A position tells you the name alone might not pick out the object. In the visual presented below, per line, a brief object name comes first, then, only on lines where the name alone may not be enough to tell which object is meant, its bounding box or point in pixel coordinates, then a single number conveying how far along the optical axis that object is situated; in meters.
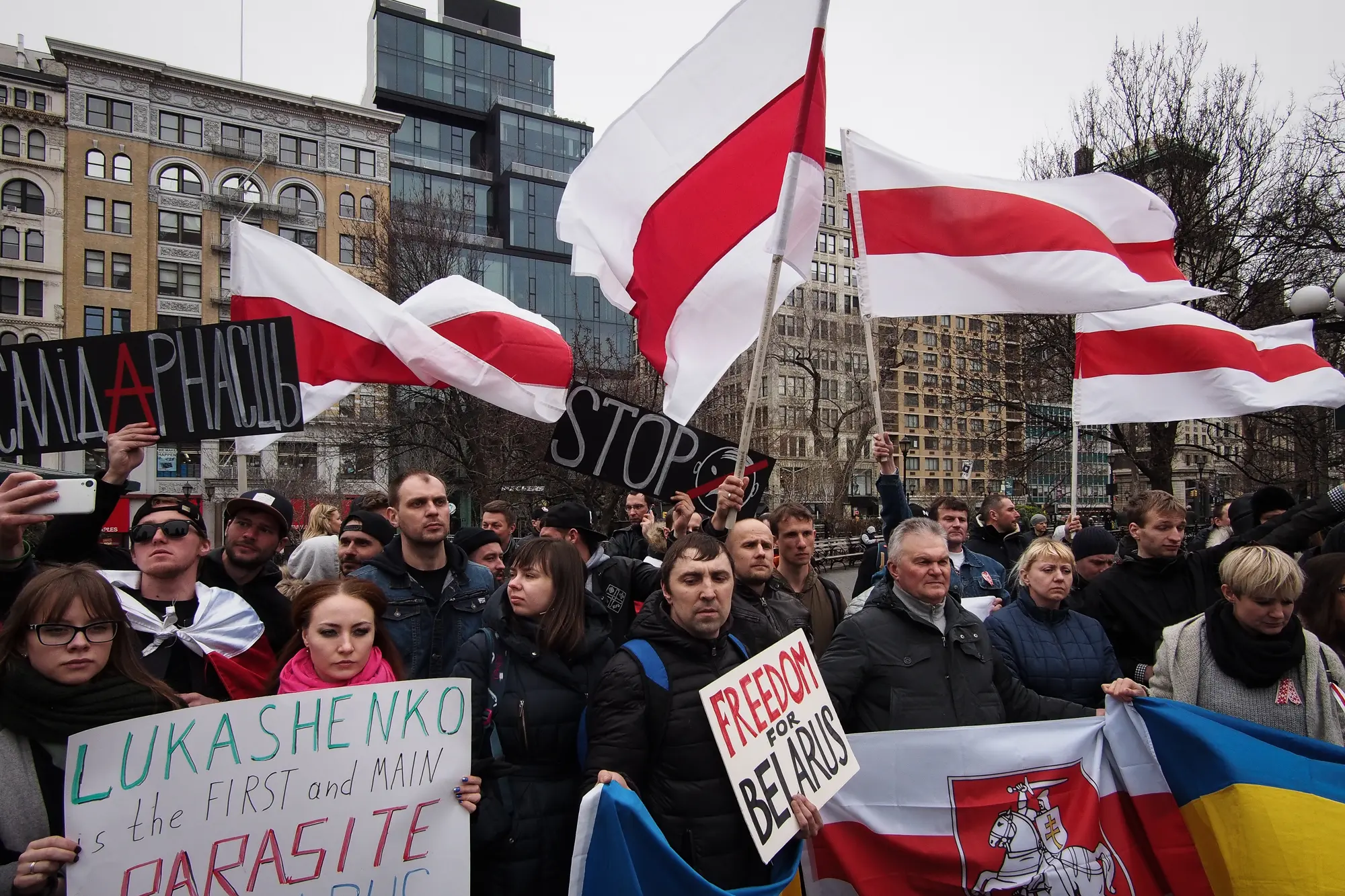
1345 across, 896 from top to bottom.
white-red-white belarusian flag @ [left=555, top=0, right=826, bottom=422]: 4.42
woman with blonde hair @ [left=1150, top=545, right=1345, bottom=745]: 3.30
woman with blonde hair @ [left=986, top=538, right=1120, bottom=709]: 3.91
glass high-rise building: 55.75
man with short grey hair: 3.33
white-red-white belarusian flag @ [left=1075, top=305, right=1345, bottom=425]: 5.98
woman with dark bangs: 2.84
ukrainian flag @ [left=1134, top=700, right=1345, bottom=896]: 3.07
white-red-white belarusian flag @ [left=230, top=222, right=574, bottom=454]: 5.24
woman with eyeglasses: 2.27
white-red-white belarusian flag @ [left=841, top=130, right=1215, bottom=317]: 4.83
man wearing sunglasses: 3.34
